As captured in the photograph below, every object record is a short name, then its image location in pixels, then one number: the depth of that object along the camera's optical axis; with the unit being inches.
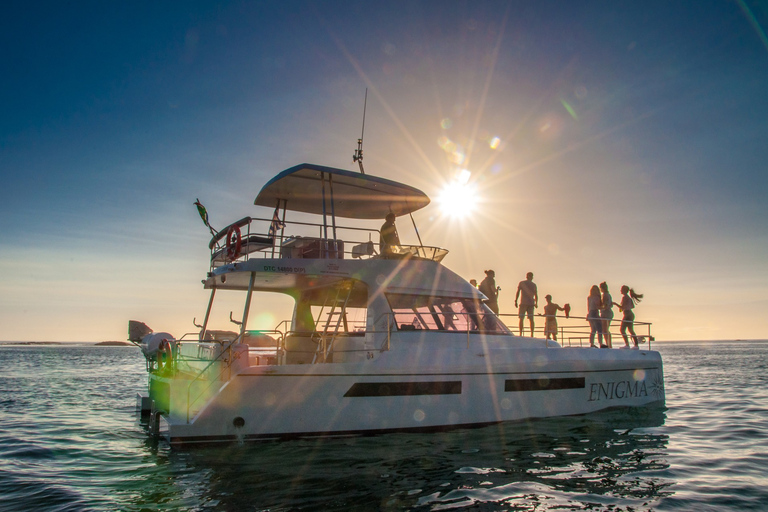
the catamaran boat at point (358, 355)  335.3
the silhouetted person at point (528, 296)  509.0
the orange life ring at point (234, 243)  382.6
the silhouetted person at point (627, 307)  514.3
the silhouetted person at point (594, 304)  516.1
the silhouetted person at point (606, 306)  518.1
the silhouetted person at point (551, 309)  531.9
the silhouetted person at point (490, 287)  515.5
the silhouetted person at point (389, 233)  435.8
